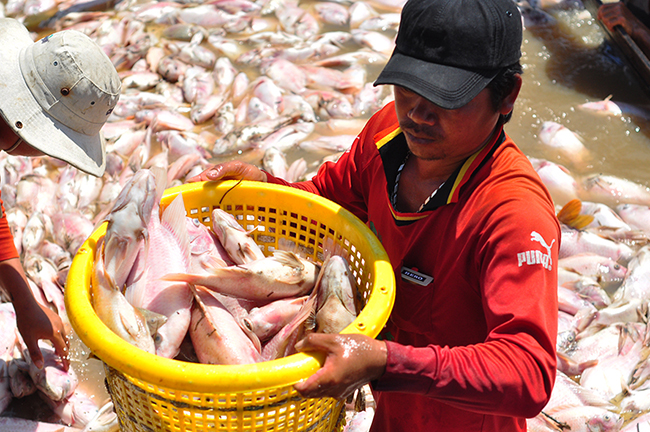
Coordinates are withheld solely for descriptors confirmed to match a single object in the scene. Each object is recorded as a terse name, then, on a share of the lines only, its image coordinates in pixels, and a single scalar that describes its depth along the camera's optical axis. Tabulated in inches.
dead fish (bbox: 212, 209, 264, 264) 81.4
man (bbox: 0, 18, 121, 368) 69.6
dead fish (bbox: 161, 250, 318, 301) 74.2
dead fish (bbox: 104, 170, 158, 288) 69.5
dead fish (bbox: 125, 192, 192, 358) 69.1
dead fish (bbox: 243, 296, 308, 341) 74.0
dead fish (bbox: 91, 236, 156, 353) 62.1
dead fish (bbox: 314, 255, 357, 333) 65.8
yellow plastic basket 50.1
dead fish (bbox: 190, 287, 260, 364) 66.7
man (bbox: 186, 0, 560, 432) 52.8
